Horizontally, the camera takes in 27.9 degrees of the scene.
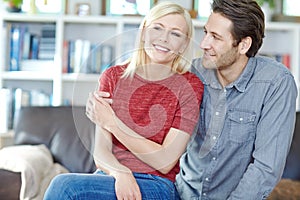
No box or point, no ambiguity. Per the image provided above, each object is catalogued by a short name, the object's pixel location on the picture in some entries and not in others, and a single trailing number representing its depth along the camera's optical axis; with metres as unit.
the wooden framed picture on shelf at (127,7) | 3.67
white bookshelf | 3.61
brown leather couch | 2.83
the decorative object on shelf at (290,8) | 3.80
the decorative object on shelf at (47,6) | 3.70
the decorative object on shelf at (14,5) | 3.62
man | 1.77
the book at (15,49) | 3.66
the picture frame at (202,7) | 3.76
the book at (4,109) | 3.56
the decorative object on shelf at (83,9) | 3.70
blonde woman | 1.63
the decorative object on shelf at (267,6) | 3.67
